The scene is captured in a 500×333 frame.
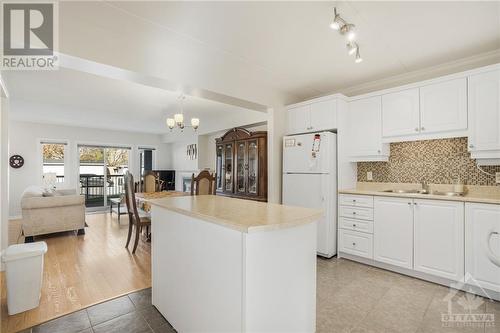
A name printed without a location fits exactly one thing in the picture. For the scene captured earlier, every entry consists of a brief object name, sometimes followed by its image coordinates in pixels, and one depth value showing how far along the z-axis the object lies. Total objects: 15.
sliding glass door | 7.12
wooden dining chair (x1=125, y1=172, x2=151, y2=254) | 3.65
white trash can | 2.04
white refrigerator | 3.29
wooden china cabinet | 4.43
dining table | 4.15
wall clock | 5.92
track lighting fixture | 1.88
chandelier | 4.07
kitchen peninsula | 1.31
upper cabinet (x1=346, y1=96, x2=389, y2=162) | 3.18
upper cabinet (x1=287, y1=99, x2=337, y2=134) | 3.38
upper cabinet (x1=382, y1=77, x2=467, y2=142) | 2.58
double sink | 2.76
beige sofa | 4.05
